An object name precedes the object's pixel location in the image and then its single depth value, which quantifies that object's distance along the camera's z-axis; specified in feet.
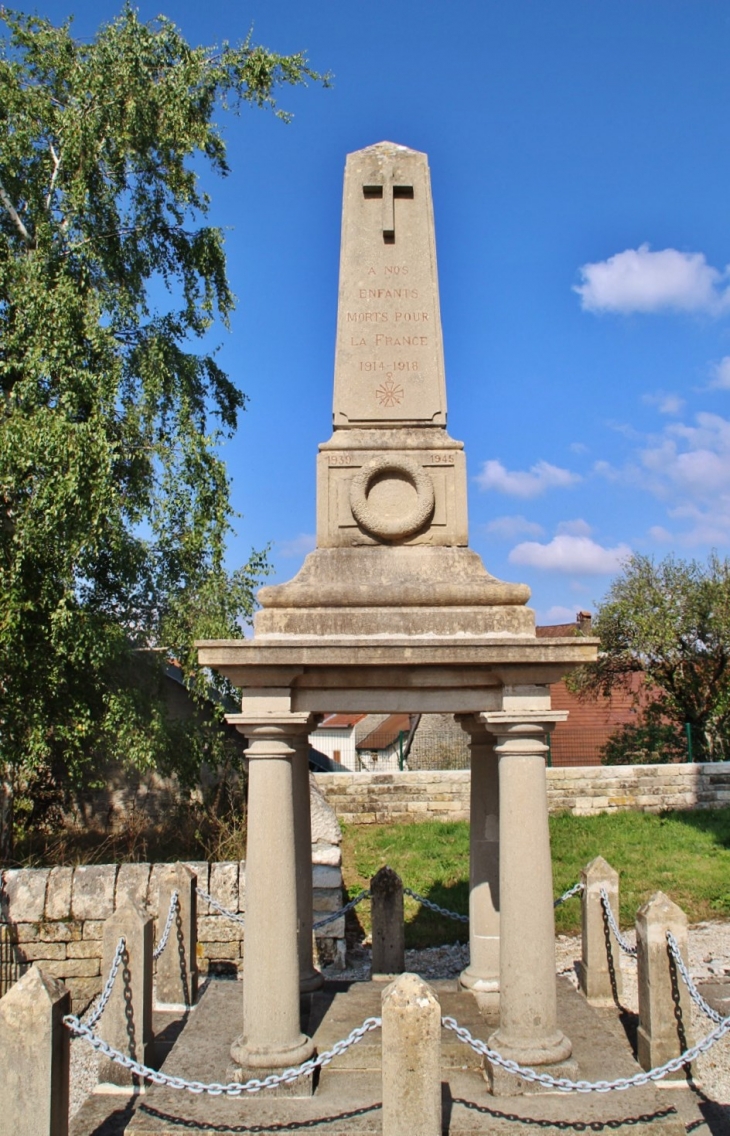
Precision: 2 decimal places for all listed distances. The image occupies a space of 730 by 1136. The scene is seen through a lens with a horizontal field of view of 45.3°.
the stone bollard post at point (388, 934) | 22.18
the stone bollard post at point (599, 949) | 22.07
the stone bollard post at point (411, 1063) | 12.41
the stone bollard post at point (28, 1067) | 12.37
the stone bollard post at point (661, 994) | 17.31
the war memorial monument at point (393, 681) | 15.01
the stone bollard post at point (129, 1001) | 18.04
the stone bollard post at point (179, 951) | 21.62
